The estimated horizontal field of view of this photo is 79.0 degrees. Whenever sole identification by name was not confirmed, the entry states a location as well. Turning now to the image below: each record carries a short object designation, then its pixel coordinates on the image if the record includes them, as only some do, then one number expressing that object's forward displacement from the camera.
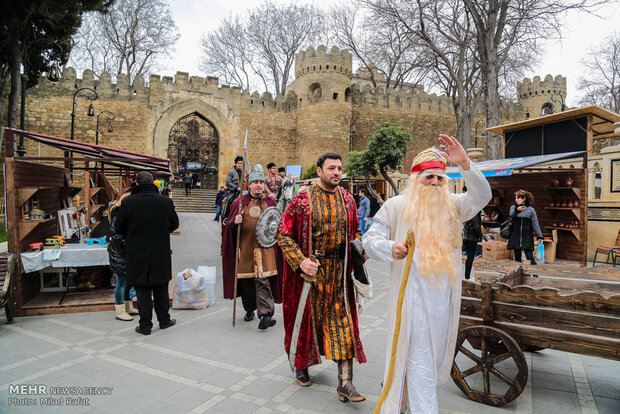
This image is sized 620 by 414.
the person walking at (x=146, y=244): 4.34
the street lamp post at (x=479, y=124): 31.02
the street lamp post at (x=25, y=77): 8.07
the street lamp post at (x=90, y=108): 8.56
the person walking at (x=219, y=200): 15.82
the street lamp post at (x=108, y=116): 22.44
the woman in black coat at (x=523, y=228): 7.19
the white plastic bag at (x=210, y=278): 5.74
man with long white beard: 2.33
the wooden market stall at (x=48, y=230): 4.82
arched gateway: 24.47
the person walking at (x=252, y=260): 4.59
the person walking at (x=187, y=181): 21.80
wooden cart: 2.55
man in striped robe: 2.93
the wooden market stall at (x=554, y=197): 8.70
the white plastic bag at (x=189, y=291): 5.41
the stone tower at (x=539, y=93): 31.94
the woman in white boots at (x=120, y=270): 4.73
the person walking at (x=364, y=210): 11.78
